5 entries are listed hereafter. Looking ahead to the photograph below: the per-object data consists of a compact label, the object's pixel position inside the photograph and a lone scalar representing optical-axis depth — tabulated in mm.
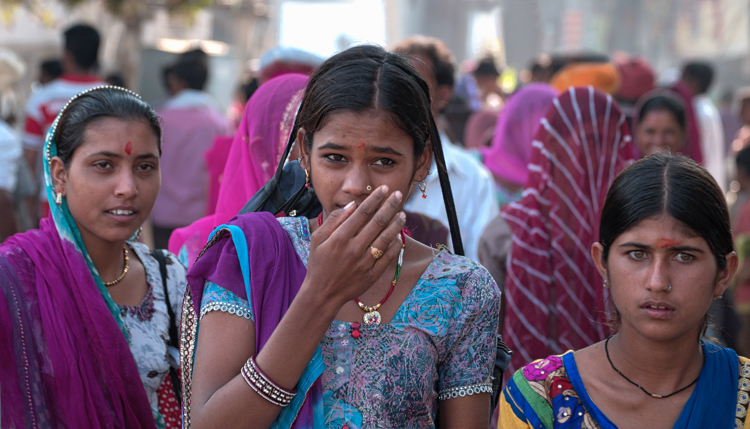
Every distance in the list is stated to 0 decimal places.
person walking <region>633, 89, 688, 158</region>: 4812
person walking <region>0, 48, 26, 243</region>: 5206
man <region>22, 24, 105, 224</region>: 6285
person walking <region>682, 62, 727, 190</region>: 7480
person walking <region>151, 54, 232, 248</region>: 6387
